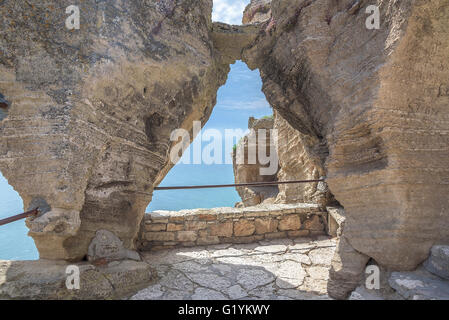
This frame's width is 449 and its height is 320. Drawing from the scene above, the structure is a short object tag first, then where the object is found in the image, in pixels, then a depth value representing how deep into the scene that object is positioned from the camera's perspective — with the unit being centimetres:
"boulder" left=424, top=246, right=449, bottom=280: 197
